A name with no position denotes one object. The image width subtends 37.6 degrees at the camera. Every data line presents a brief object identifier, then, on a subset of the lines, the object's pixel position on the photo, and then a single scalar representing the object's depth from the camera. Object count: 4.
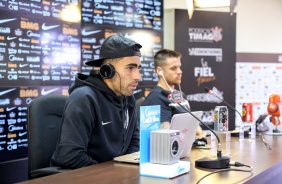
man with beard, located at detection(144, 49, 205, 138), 3.26
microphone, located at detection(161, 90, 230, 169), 1.74
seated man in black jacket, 2.02
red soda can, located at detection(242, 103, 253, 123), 2.78
